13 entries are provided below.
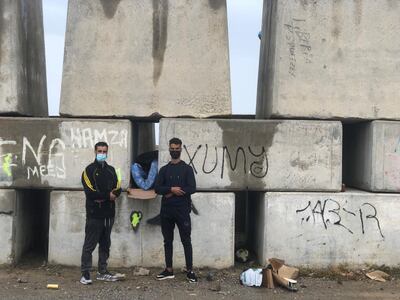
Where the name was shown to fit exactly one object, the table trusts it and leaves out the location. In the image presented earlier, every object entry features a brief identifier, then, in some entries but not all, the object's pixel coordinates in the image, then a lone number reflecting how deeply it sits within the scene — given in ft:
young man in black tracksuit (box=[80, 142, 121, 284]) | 19.26
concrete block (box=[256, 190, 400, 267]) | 22.35
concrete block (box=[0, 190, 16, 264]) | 22.02
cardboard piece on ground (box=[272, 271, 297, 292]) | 19.69
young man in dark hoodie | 19.72
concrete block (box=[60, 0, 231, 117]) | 22.65
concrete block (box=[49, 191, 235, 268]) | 22.21
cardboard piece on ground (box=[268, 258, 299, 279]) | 21.04
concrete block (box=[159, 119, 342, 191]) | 22.43
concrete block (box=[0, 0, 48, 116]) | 22.40
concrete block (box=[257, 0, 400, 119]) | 22.79
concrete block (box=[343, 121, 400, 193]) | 22.77
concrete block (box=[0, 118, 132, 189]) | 22.15
